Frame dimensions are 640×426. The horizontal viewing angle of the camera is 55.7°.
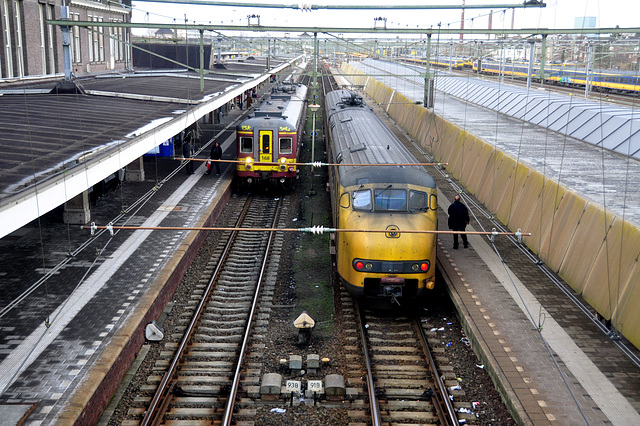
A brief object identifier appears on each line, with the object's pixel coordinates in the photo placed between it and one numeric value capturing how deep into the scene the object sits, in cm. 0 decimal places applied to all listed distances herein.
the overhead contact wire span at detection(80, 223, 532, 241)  915
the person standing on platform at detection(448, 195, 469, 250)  1540
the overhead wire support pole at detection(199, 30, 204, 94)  2420
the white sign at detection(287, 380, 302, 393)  970
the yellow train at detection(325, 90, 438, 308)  1184
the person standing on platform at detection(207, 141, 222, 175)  2431
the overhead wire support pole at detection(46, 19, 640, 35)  2020
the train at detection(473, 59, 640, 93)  3909
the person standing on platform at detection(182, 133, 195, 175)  2467
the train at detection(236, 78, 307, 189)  2250
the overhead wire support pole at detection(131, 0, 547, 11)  1916
